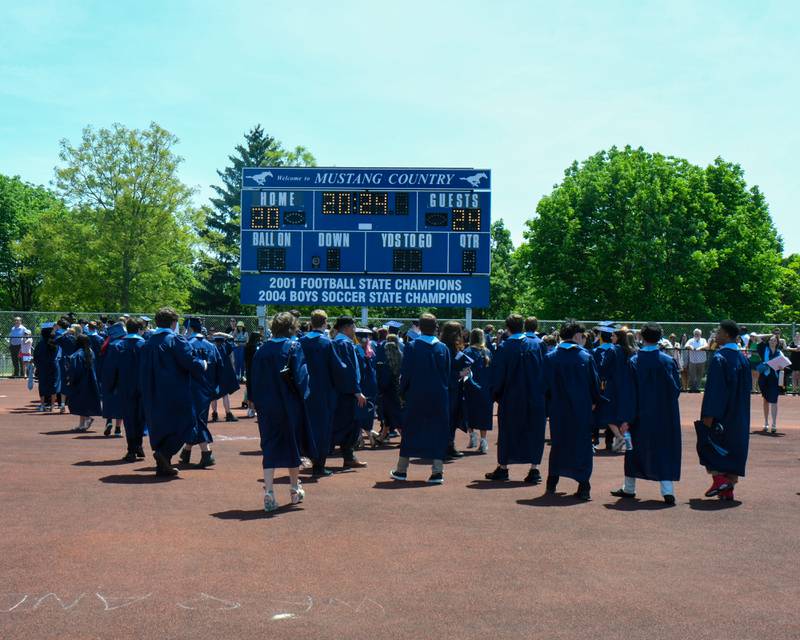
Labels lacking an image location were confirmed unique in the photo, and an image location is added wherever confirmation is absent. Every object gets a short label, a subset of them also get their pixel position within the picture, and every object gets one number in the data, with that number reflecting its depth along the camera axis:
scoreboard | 30.34
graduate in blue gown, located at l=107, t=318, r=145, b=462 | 12.70
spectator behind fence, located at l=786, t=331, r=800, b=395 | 27.75
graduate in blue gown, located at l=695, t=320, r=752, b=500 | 10.15
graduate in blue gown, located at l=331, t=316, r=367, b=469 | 12.15
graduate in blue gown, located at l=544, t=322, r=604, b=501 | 10.23
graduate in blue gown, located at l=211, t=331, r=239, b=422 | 17.83
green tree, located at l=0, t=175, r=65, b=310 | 69.88
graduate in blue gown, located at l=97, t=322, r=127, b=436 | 13.61
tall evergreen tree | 61.81
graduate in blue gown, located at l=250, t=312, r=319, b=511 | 9.39
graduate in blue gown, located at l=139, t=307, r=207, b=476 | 11.24
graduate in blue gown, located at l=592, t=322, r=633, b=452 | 14.51
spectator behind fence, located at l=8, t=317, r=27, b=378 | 31.19
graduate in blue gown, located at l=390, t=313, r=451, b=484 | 11.19
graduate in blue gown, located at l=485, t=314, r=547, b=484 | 11.38
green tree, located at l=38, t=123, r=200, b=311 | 53.94
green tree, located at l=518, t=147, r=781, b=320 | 50.81
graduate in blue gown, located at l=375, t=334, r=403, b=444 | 15.32
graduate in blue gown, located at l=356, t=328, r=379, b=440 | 14.55
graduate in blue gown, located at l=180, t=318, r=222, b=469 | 11.75
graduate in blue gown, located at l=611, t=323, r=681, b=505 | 10.02
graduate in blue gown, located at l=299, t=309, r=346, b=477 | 11.57
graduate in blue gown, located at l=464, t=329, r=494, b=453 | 14.71
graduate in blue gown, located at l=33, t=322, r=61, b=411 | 20.20
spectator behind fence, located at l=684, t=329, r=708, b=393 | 29.77
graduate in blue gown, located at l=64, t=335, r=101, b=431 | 16.77
